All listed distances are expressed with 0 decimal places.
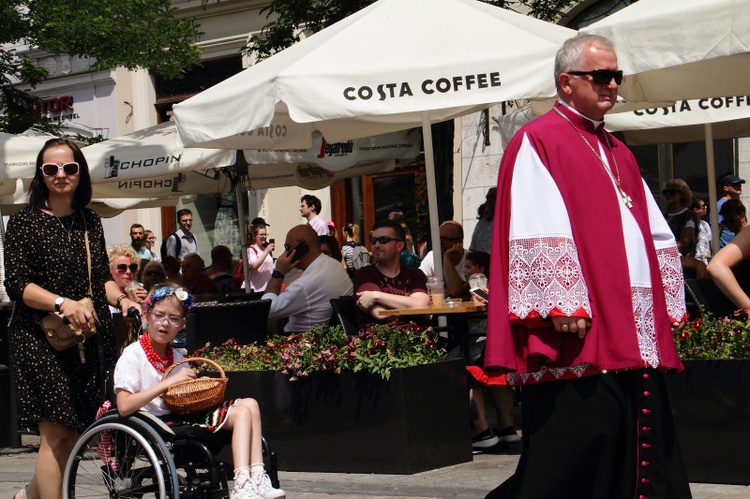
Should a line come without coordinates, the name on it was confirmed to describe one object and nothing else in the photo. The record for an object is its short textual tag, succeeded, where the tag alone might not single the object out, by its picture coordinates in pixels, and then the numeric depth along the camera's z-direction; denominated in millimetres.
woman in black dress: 5398
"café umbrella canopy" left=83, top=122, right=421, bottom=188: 11289
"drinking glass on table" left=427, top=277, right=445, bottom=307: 8438
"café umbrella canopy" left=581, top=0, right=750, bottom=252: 6855
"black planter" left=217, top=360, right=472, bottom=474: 7133
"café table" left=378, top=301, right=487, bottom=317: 7566
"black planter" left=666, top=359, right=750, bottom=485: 6289
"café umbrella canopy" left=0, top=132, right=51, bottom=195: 11578
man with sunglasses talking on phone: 8727
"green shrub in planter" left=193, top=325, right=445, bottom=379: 7285
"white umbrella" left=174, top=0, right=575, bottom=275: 7477
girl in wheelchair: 5531
